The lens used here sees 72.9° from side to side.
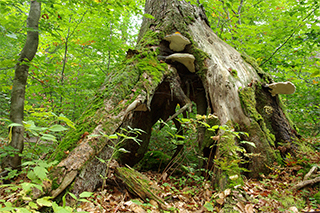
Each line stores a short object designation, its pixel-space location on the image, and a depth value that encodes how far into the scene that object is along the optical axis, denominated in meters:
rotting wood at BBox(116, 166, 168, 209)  1.29
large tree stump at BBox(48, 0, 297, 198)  1.31
